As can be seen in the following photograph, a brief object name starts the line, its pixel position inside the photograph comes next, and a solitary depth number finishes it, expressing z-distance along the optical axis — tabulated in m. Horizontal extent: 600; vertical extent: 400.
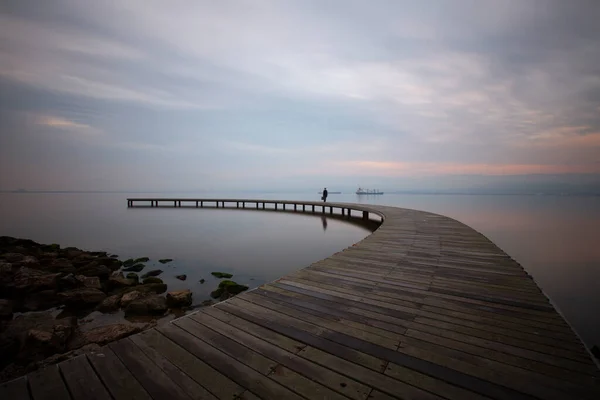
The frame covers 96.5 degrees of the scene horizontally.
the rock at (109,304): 5.52
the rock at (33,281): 6.16
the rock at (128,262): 9.12
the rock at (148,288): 6.25
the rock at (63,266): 7.91
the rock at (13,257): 8.64
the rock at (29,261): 8.26
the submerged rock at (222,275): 7.79
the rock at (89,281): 6.48
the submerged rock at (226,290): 6.29
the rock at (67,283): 6.43
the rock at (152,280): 7.07
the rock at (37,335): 3.87
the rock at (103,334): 4.13
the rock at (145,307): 5.29
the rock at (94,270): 7.66
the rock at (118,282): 6.78
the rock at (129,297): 5.63
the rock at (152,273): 7.89
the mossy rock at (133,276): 7.28
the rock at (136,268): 8.59
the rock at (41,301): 5.70
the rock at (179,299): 5.69
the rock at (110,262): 8.84
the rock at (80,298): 5.75
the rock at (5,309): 5.17
